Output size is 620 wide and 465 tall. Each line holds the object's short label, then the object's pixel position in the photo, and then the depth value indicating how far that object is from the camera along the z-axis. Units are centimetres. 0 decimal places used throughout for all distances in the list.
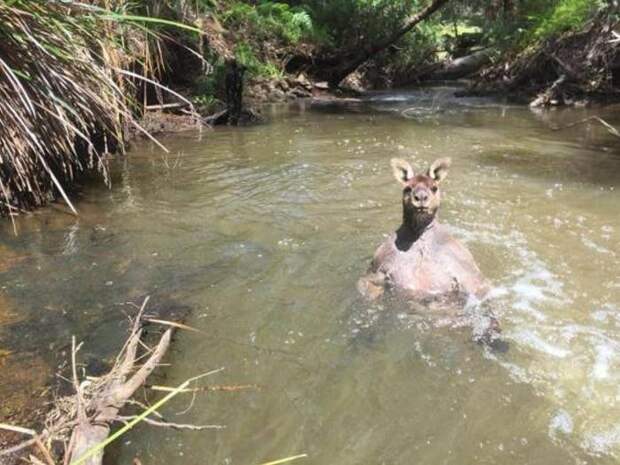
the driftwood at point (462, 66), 2011
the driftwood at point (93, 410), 241
